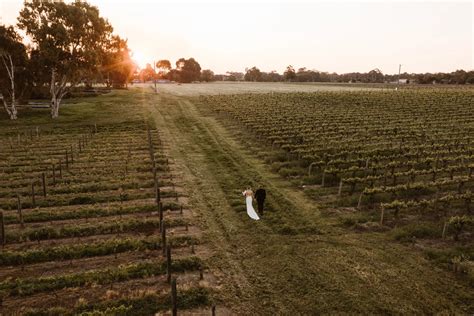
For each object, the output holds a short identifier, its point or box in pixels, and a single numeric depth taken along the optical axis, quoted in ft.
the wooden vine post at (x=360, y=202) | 57.59
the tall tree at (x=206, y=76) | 636.03
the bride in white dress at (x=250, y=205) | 54.39
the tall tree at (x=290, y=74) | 633.20
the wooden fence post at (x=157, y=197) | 55.88
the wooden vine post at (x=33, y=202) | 57.99
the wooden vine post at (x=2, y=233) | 45.68
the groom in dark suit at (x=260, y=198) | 55.83
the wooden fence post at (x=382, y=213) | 51.60
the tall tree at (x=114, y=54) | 165.37
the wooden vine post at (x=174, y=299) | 31.14
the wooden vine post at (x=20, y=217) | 50.88
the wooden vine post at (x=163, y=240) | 43.37
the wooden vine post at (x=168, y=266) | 37.78
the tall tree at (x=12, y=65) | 142.82
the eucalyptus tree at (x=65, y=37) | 141.69
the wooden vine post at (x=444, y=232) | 47.03
